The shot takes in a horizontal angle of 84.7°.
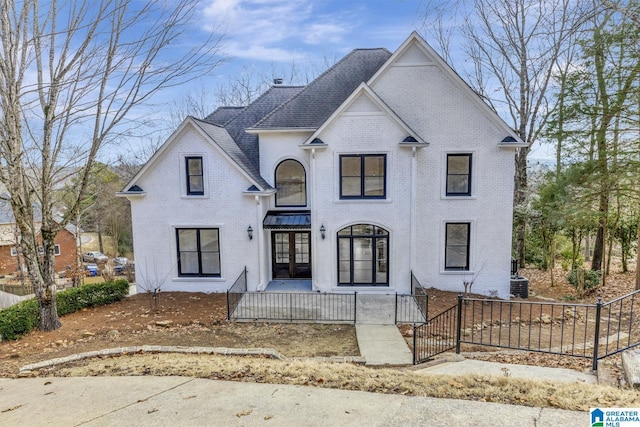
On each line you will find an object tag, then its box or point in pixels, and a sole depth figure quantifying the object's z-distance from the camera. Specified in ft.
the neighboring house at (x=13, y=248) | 92.97
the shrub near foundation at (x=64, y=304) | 31.07
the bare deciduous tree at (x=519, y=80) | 61.31
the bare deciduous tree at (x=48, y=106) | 28.96
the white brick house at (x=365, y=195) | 42.01
